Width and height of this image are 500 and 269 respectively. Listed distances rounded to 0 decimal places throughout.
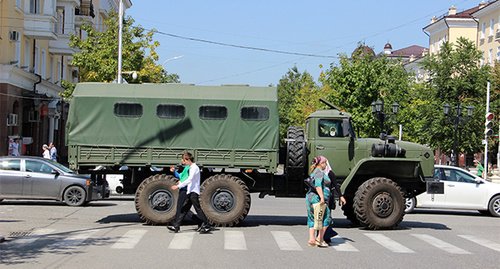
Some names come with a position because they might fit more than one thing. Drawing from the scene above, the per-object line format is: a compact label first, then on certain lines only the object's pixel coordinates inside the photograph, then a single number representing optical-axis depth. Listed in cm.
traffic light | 3201
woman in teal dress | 1185
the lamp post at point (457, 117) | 3256
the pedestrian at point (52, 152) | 3158
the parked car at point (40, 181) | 1825
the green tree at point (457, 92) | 4159
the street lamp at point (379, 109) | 2978
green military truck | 1449
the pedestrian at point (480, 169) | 3324
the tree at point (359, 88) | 4331
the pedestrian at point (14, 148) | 3141
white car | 1922
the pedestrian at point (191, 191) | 1327
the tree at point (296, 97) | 6388
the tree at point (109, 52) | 3728
